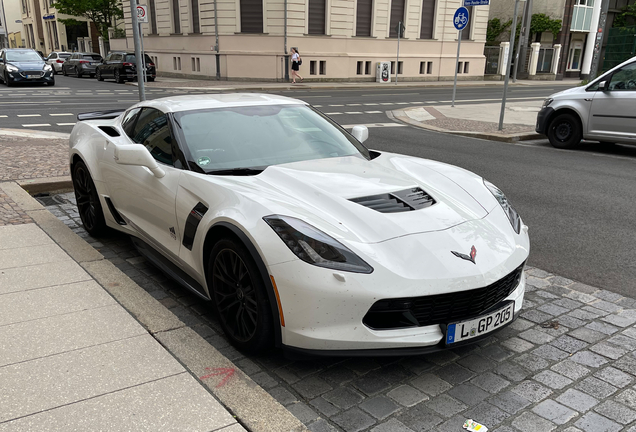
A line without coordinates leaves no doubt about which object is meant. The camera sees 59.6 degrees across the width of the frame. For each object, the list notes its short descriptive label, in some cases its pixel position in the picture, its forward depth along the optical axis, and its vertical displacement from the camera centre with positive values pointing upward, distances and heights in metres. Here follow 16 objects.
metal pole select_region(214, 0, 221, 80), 30.28 -1.49
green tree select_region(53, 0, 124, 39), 49.47 +0.48
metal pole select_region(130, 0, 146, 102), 8.58 -0.42
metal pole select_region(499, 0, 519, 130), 12.71 -1.48
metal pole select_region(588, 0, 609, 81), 15.95 -0.46
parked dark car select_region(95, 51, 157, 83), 28.97 -2.60
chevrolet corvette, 2.79 -1.12
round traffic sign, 17.95 +0.11
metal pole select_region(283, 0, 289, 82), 30.11 -2.22
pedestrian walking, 29.42 -2.09
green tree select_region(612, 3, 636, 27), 45.97 +0.63
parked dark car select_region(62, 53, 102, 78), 34.41 -2.87
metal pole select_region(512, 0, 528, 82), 38.92 -0.29
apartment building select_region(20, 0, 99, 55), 61.84 -1.89
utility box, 32.88 -2.86
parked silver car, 9.84 -1.54
